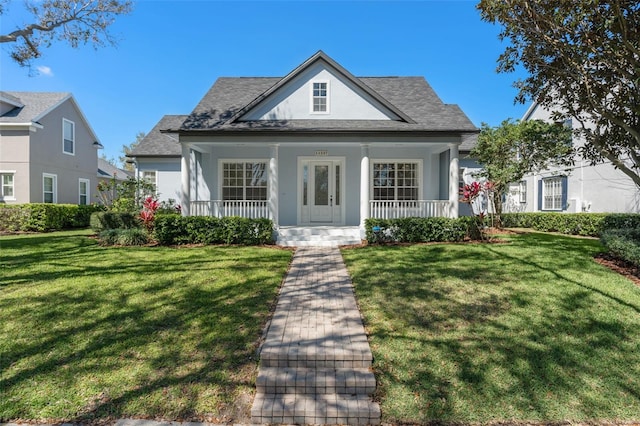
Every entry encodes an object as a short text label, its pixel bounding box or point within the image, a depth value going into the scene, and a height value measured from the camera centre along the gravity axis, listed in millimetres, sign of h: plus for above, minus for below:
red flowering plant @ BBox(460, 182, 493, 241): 10648 -91
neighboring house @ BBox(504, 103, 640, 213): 13023 +998
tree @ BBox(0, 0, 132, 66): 11771 +7183
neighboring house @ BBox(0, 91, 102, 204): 16469 +3458
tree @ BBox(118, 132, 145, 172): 62650 +13265
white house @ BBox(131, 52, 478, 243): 11102 +2445
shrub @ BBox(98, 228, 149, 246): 10288 -811
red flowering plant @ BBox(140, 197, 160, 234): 10547 -89
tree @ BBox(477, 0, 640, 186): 6703 +3608
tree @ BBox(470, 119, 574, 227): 12789 +2744
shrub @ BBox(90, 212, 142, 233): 11847 -307
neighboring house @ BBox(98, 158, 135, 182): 25591 +3640
